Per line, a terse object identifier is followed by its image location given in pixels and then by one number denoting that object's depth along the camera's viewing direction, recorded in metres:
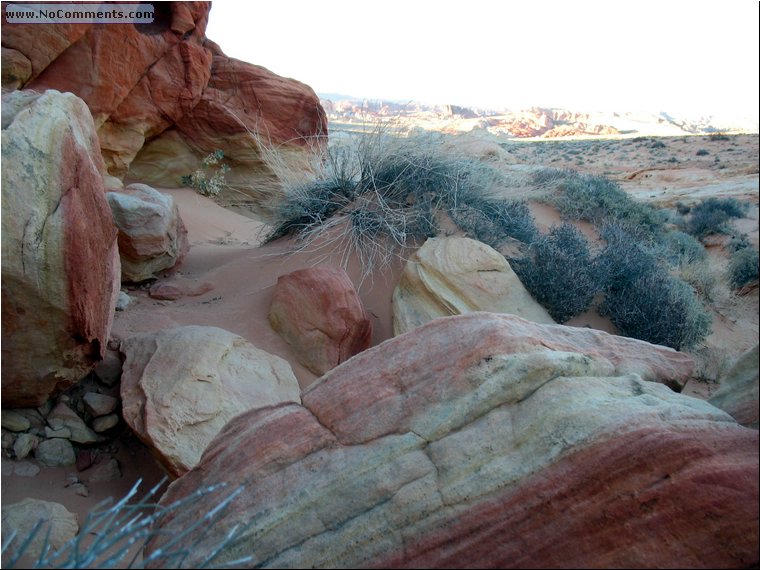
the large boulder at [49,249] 2.88
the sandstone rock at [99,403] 3.79
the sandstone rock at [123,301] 5.05
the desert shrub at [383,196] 5.81
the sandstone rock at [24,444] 3.41
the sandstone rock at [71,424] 3.64
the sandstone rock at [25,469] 3.33
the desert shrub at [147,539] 1.66
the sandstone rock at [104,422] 3.75
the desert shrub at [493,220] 5.85
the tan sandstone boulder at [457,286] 4.92
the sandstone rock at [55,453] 3.47
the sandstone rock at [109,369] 4.01
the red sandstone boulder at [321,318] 4.55
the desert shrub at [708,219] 6.54
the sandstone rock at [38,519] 2.59
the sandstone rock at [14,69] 7.27
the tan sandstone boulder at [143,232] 5.54
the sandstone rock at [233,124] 10.84
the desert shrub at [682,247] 6.41
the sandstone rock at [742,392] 2.07
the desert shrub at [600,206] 7.59
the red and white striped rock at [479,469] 1.78
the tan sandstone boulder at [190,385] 3.39
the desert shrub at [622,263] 5.40
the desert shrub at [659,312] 4.89
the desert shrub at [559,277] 5.14
